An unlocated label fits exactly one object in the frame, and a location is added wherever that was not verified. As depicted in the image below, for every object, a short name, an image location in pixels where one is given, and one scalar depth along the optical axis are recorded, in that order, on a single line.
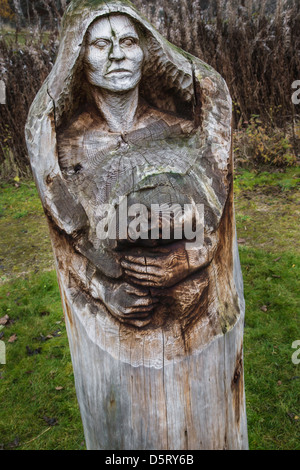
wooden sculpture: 1.46
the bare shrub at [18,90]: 6.29
